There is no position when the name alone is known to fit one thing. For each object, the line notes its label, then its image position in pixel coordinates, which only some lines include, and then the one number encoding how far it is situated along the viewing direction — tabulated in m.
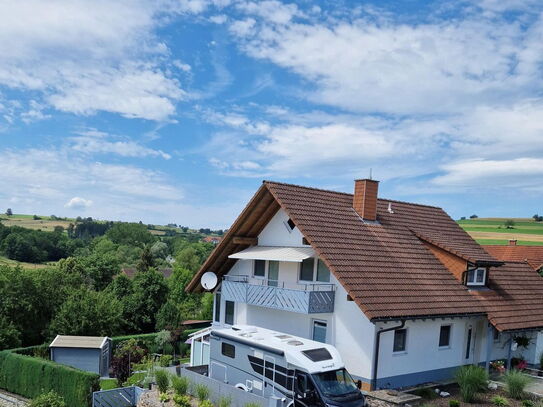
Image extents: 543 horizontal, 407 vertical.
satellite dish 24.92
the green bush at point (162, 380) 18.33
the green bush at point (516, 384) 17.98
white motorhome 14.75
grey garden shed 25.62
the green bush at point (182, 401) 16.81
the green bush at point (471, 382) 17.58
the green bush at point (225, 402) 15.48
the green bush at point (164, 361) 24.34
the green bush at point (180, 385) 17.52
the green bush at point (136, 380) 22.20
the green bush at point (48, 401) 18.05
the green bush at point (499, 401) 16.95
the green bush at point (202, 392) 16.73
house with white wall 19.17
